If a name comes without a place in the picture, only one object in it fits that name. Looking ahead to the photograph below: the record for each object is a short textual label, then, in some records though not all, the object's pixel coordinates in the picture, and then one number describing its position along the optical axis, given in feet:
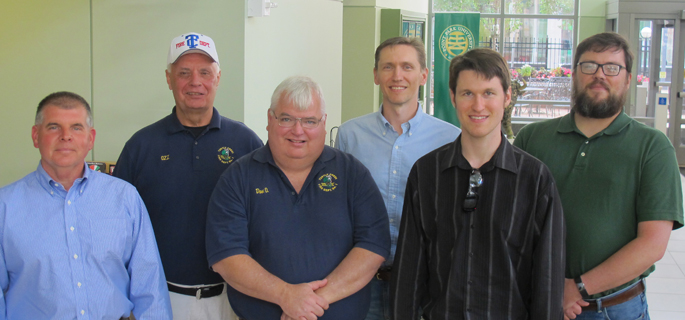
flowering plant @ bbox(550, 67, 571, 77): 40.98
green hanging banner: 30.99
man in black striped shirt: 6.23
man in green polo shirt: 6.85
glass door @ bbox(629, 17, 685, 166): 34.50
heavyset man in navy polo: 6.73
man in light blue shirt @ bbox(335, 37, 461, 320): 8.18
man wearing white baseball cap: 7.83
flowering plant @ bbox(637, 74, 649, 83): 35.01
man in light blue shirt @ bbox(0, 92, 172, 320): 6.30
